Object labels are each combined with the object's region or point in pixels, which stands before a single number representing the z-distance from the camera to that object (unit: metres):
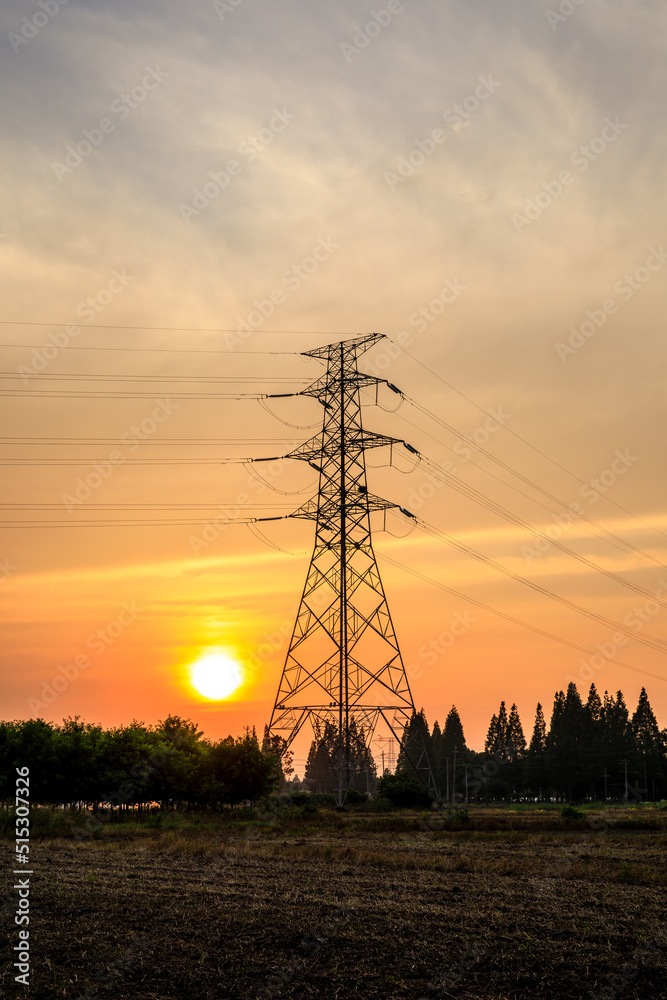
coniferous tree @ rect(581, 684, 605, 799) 130.25
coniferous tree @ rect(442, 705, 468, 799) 172.62
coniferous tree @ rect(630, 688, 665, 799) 130.62
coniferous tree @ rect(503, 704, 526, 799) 153.11
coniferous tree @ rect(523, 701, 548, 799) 142.00
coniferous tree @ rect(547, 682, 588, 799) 132.38
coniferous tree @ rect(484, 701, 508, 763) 167.96
